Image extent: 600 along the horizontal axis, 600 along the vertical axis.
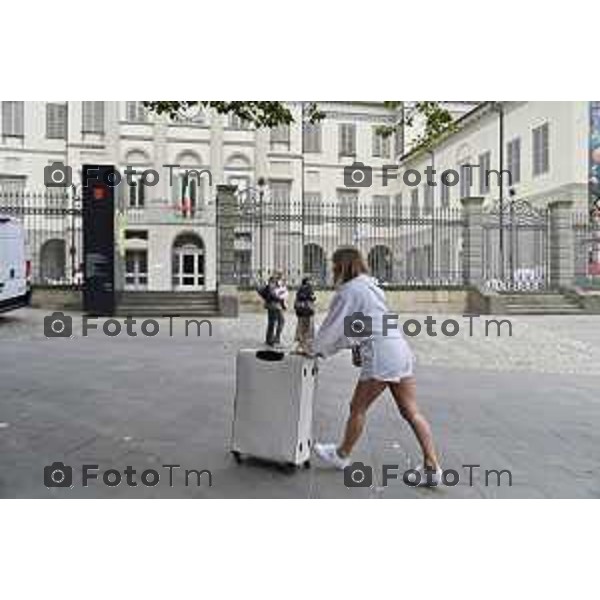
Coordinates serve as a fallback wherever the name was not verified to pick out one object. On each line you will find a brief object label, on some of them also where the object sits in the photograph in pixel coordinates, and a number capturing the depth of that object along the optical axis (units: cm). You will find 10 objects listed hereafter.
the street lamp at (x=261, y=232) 2217
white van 1462
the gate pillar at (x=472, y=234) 2292
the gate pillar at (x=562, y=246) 2344
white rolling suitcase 485
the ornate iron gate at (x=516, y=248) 2383
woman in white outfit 460
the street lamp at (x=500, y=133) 3395
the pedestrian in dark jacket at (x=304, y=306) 1318
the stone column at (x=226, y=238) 2034
